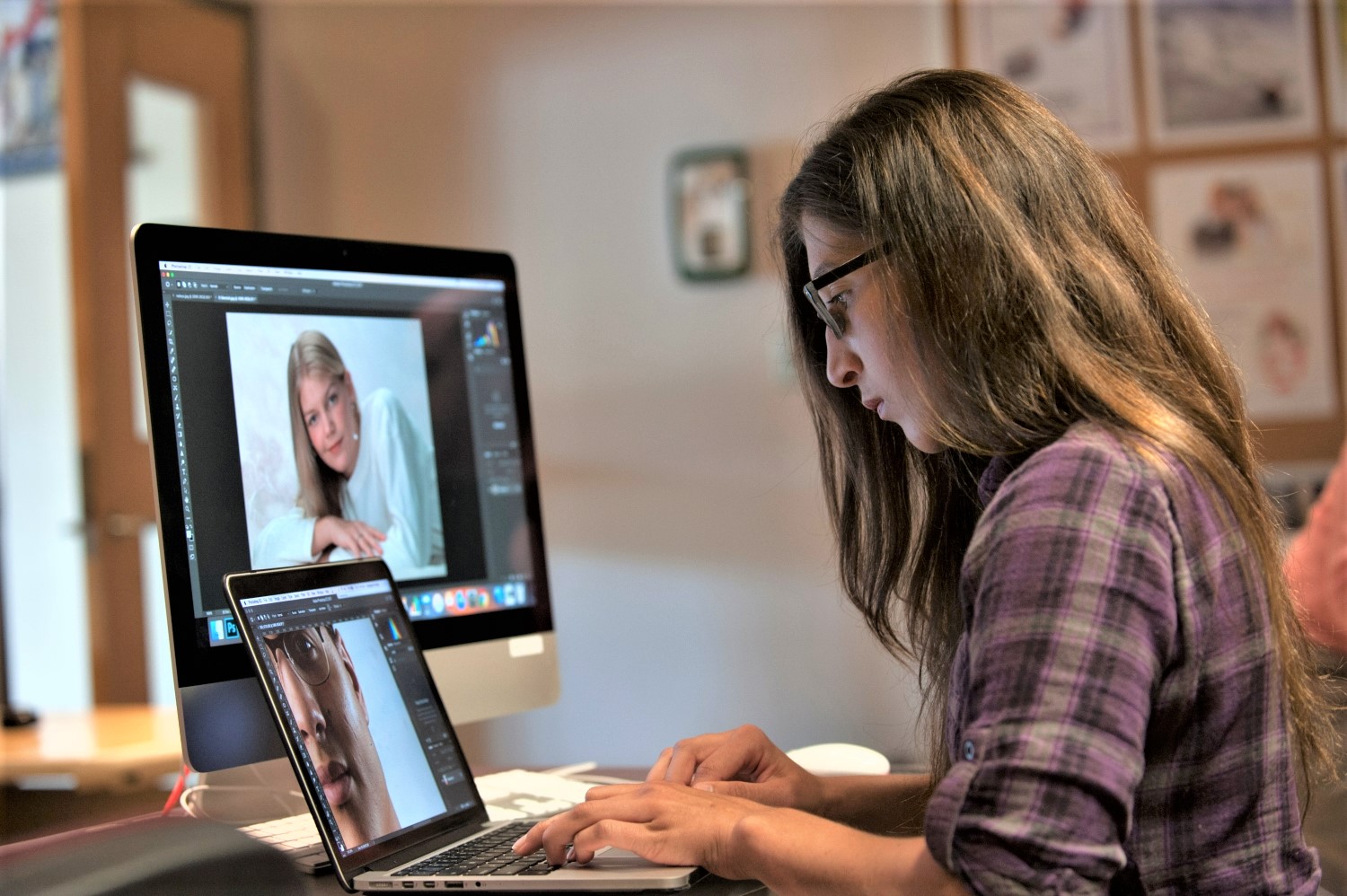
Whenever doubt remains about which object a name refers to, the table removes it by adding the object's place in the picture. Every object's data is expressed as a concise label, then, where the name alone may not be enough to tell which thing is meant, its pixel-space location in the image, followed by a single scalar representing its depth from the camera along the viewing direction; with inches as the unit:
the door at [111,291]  119.0
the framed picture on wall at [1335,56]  111.3
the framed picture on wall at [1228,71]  112.2
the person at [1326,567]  82.7
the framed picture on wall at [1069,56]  116.3
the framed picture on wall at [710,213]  126.6
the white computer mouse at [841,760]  48.2
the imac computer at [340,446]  40.6
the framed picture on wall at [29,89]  129.5
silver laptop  34.7
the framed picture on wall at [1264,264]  112.5
